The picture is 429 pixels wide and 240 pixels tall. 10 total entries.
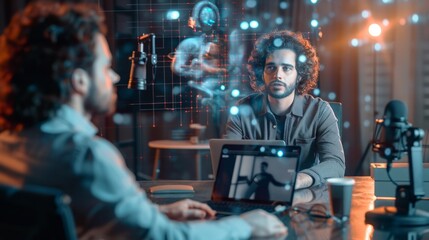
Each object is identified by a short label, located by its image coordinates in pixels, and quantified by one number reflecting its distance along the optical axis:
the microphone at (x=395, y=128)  1.52
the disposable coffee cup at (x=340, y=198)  1.54
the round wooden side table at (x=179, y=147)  4.04
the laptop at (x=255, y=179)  1.65
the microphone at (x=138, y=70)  2.15
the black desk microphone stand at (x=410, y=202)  1.47
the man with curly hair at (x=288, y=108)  2.48
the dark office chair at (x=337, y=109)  2.74
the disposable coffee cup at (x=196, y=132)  4.21
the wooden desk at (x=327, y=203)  1.38
